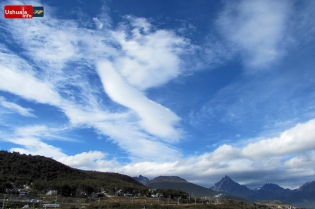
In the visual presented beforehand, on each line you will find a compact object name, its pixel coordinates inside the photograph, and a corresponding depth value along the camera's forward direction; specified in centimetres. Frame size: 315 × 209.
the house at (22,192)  8714
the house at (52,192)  10245
